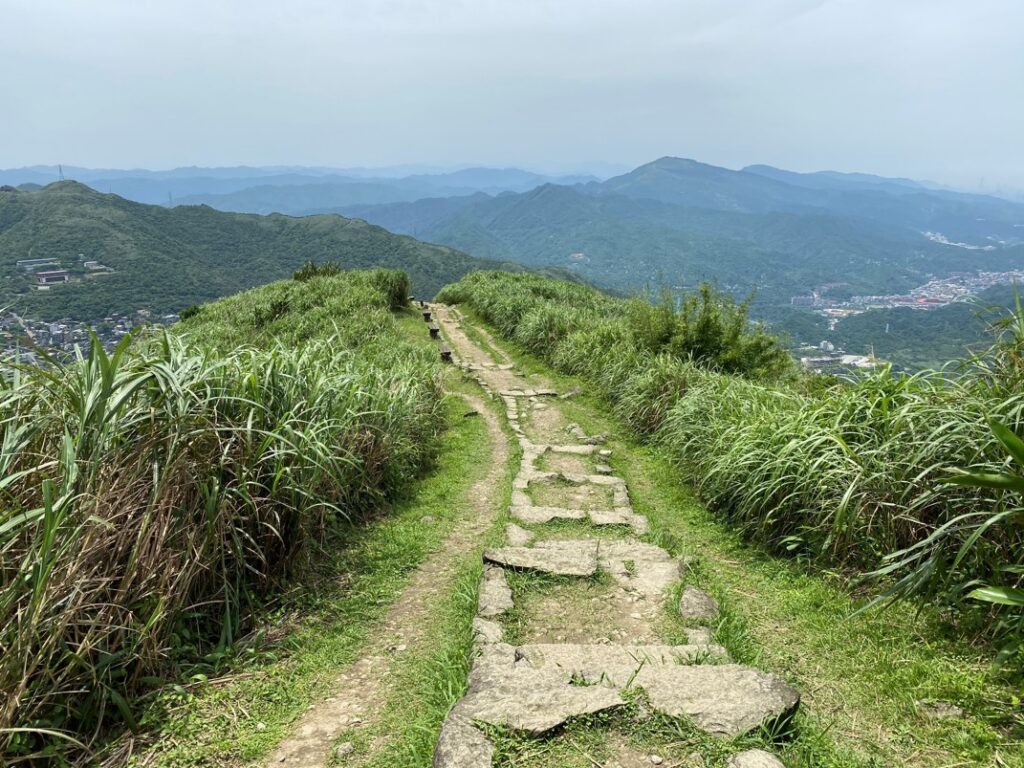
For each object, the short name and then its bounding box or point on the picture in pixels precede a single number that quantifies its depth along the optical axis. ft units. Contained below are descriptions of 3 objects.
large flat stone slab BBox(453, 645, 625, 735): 7.40
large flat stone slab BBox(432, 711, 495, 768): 6.72
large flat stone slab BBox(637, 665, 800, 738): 7.50
